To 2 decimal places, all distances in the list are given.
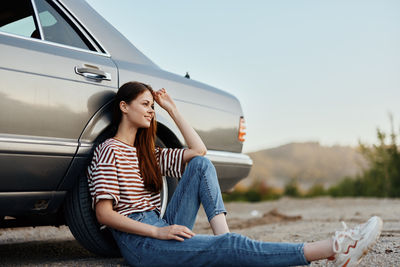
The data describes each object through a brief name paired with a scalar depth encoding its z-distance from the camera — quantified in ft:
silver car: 8.03
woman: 7.11
